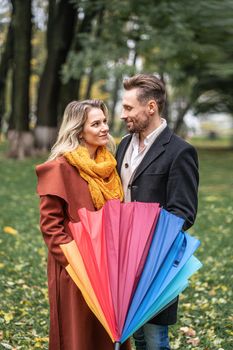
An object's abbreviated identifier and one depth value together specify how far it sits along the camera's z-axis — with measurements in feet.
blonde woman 12.30
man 12.41
